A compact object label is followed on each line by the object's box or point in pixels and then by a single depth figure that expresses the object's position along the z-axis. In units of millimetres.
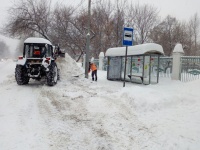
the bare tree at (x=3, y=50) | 106912
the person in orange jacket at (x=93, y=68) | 13625
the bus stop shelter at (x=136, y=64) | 11359
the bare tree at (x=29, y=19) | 23656
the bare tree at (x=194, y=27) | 39631
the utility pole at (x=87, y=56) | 13466
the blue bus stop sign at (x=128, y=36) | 8922
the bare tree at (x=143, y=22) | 34719
